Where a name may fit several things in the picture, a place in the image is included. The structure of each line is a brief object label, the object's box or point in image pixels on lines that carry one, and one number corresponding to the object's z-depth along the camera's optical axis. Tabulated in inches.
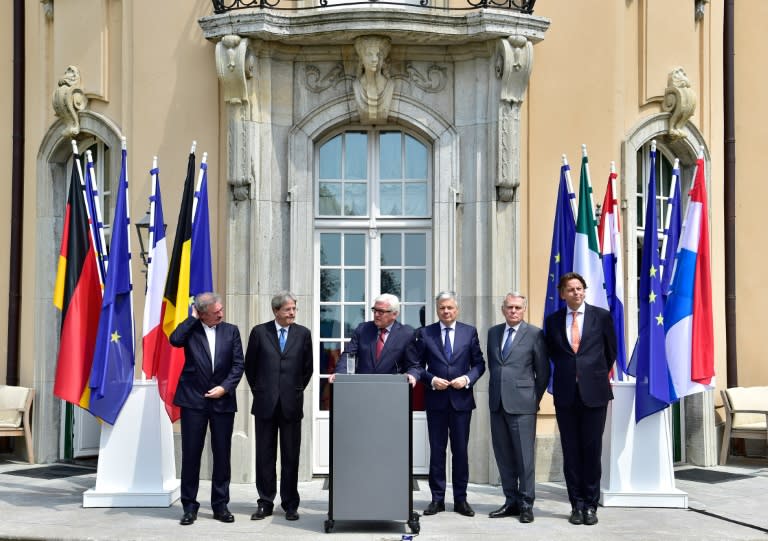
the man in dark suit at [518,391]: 329.7
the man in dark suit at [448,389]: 333.4
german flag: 362.6
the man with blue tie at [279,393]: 327.0
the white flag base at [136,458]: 352.5
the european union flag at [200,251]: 364.5
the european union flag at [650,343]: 357.1
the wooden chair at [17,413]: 460.8
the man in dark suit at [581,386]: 327.3
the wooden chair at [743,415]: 459.3
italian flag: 367.6
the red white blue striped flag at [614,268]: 373.1
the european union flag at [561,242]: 378.9
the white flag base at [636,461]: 356.5
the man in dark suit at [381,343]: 322.0
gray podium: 308.7
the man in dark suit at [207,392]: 326.0
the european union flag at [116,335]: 356.3
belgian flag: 350.9
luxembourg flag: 364.2
